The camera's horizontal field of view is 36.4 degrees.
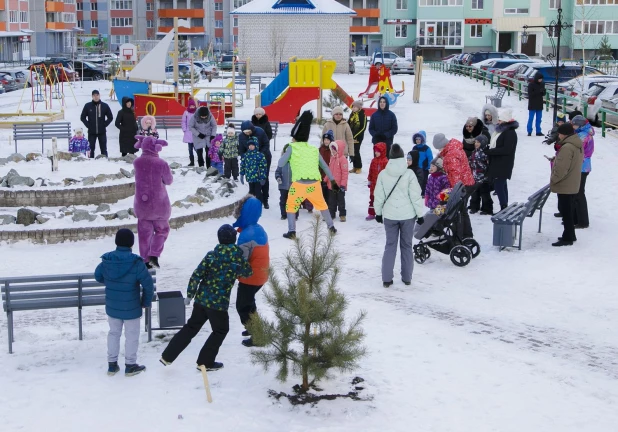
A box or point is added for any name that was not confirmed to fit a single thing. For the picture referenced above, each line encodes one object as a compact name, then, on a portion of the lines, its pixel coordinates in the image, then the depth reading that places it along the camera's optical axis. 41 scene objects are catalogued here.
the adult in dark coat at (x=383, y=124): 15.62
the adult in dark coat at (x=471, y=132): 13.16
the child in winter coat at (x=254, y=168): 13.46
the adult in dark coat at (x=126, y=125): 17.36
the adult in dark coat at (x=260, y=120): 14.55
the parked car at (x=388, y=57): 54.39
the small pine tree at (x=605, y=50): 47.33
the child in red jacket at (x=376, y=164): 13.08
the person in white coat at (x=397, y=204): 9.86
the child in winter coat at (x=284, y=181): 12.77
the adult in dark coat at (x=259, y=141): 13.69
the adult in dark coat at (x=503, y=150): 12.80
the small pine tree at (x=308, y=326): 6.75
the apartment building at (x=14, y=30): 72.00
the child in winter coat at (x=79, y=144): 17.67
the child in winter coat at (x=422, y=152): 13.20
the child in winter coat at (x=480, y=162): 12.96
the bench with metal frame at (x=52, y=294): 7.87
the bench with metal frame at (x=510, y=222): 11.60
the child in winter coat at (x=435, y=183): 11.39
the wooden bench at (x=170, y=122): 23.81
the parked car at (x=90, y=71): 49.53
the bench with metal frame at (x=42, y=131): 19.33
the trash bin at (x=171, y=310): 8.06
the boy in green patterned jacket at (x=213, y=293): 7.18
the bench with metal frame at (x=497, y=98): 26.89
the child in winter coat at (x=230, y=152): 15.30
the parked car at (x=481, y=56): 47.09
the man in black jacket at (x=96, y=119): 17.28
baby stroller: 10.97
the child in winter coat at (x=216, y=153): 15.96
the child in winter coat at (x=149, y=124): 14.52
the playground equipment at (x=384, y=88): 27.22
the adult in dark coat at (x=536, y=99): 20.72
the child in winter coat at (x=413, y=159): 12.45
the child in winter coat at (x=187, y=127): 17.20
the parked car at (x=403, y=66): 47.91
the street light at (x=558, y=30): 19.99
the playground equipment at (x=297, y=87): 24.03
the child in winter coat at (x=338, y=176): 13.16
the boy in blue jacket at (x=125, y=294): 7.15
